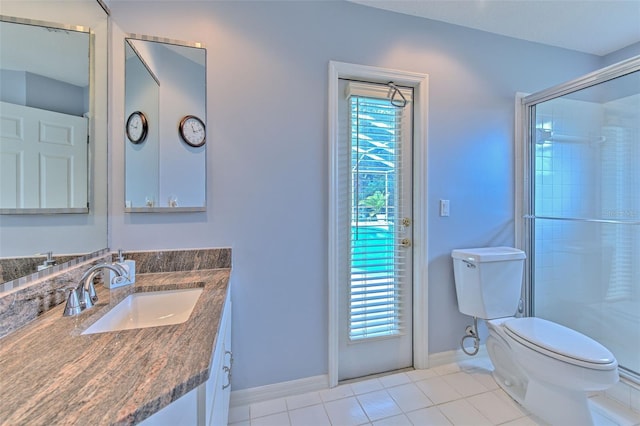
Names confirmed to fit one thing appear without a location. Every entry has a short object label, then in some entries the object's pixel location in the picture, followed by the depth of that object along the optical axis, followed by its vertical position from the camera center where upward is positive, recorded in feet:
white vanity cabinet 1.92 -1.63
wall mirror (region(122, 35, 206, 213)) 4.55 +1.49
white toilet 4.09 -2.28
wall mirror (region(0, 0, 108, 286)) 2.86 +1.07
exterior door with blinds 5.81 -0.40
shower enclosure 5.91 +0.11
